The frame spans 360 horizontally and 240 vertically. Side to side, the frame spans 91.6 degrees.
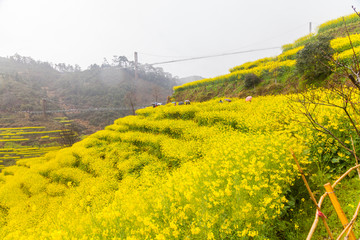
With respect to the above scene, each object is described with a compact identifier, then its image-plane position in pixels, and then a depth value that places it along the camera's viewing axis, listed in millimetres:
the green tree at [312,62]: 8570
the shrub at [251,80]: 12836
